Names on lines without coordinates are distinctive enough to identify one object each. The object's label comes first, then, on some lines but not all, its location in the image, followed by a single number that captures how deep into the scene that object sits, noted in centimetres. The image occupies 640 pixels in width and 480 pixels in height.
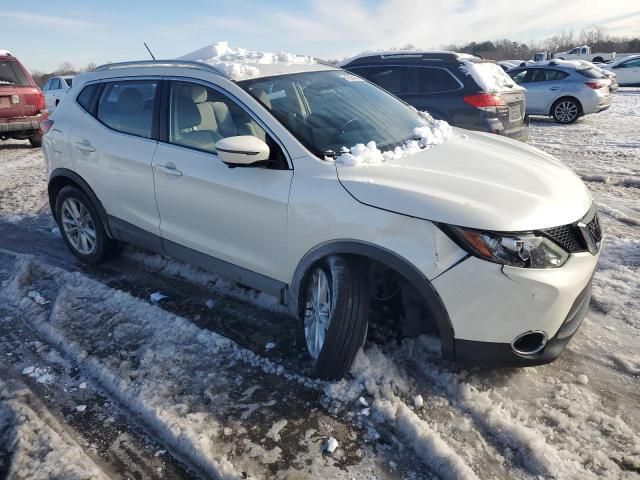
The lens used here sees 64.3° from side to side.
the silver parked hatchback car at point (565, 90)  1230
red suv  1012
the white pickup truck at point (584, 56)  3662
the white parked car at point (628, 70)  2214
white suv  247
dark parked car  676
